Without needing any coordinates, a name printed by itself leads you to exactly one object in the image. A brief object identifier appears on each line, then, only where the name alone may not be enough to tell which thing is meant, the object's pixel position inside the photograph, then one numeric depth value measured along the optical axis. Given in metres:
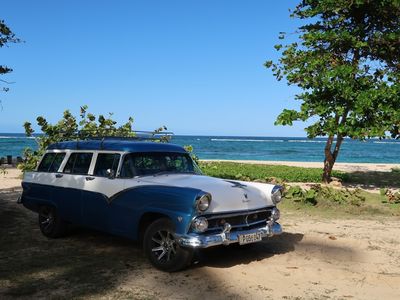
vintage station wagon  6.11
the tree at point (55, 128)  17.19
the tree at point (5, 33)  10.04
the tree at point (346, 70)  13.57
